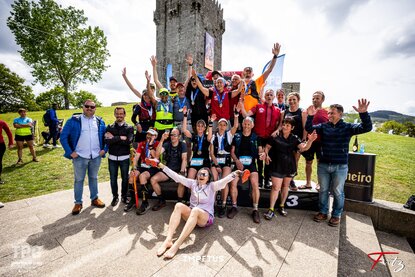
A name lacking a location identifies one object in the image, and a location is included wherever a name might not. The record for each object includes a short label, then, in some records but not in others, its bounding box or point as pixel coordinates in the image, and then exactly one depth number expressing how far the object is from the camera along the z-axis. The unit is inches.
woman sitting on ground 121.3
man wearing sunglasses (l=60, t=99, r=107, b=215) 156.9
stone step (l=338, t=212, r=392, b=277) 119.5
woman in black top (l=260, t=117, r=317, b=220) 154.9
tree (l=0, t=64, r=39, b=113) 1333.7
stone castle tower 1011.3
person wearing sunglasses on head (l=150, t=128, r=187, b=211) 173.3
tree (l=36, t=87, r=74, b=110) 1518.2
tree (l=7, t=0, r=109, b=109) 928.9
